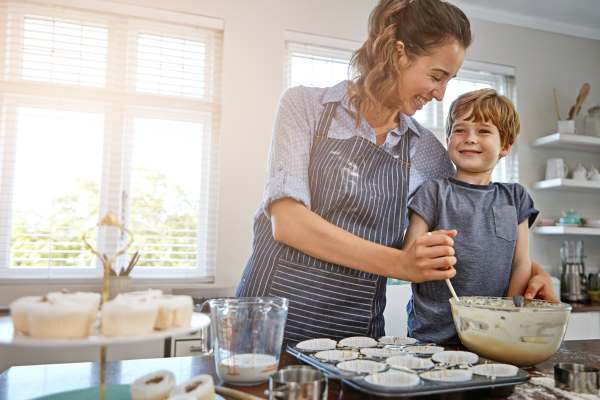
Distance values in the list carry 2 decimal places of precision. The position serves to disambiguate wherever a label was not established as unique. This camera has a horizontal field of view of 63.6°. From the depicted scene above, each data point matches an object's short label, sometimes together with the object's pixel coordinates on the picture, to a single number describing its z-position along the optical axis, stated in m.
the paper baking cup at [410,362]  0.81
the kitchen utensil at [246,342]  0.77
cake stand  0.47
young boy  1.28
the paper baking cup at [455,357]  0.85
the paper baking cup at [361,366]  0.77
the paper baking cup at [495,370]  0.77
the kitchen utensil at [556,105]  3.76
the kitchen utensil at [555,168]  3.59
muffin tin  0.68
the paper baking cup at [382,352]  0.88
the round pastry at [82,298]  0.53
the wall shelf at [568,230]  3.46
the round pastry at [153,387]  0.65
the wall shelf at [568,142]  3.53
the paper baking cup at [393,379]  0.71
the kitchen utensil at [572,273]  3.38
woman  1.14
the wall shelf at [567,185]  3.46
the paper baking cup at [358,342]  0.96
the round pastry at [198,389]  0.64
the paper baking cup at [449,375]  0.73
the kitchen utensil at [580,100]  3.69
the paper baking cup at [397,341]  1.01
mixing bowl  0.89
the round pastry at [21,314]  0.51
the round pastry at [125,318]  0.52
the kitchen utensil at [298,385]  0.62
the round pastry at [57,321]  0.50
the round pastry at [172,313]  0.57
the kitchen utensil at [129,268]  2.62
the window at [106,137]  2.79
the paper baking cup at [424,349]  0.92
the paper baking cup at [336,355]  0.85
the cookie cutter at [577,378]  0.76
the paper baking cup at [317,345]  0.92
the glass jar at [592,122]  3.70
